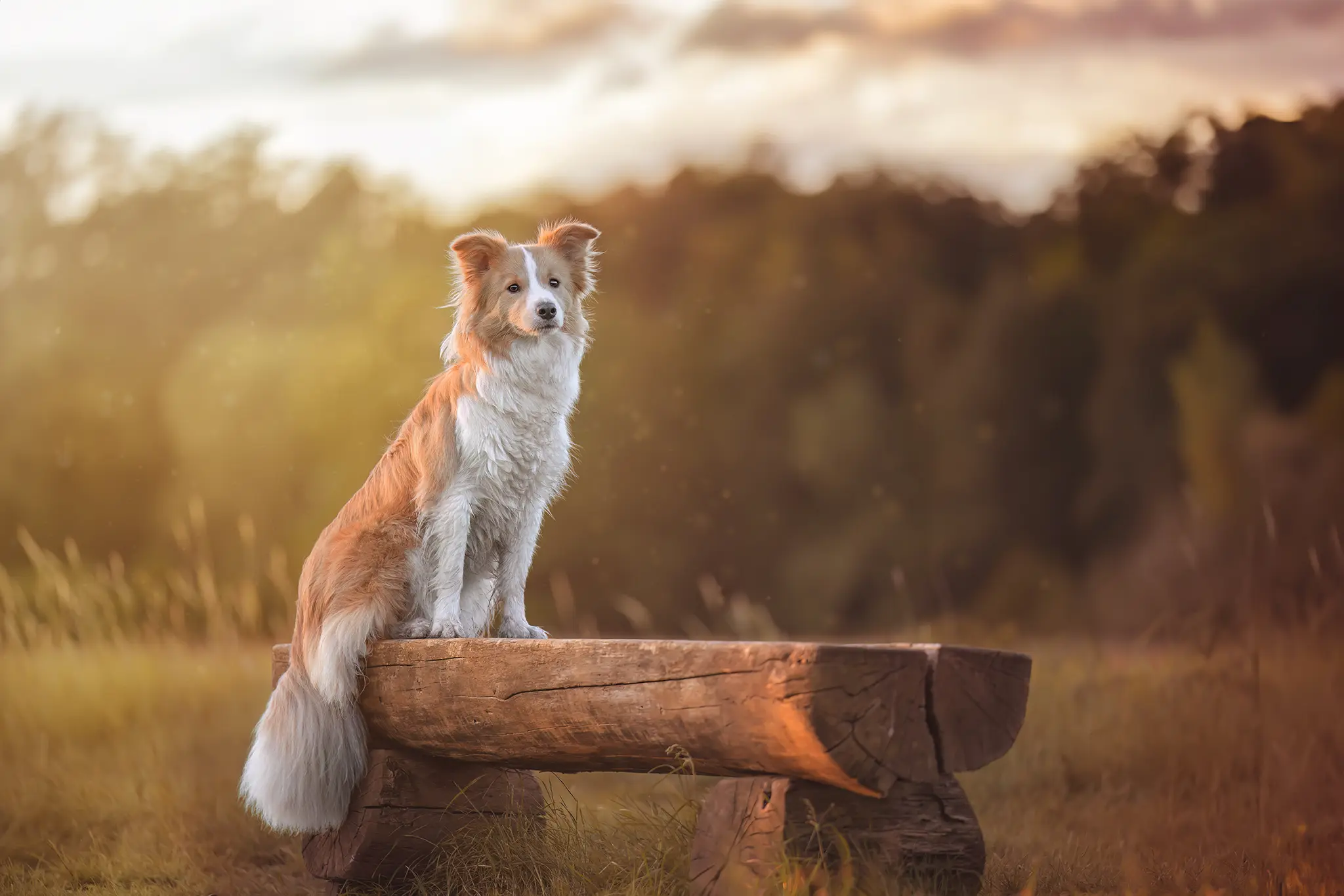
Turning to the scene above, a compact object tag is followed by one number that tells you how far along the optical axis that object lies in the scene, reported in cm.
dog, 728
